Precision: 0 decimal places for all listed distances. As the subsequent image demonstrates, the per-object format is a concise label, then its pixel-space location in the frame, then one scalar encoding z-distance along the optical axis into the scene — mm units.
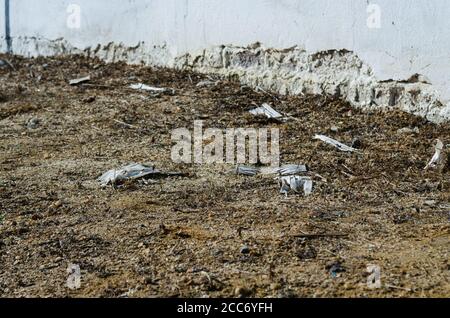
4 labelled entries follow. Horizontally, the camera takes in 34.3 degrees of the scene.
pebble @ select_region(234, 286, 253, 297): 2594
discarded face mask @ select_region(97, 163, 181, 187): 4031
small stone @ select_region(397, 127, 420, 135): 4734
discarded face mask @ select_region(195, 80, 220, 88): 6058
